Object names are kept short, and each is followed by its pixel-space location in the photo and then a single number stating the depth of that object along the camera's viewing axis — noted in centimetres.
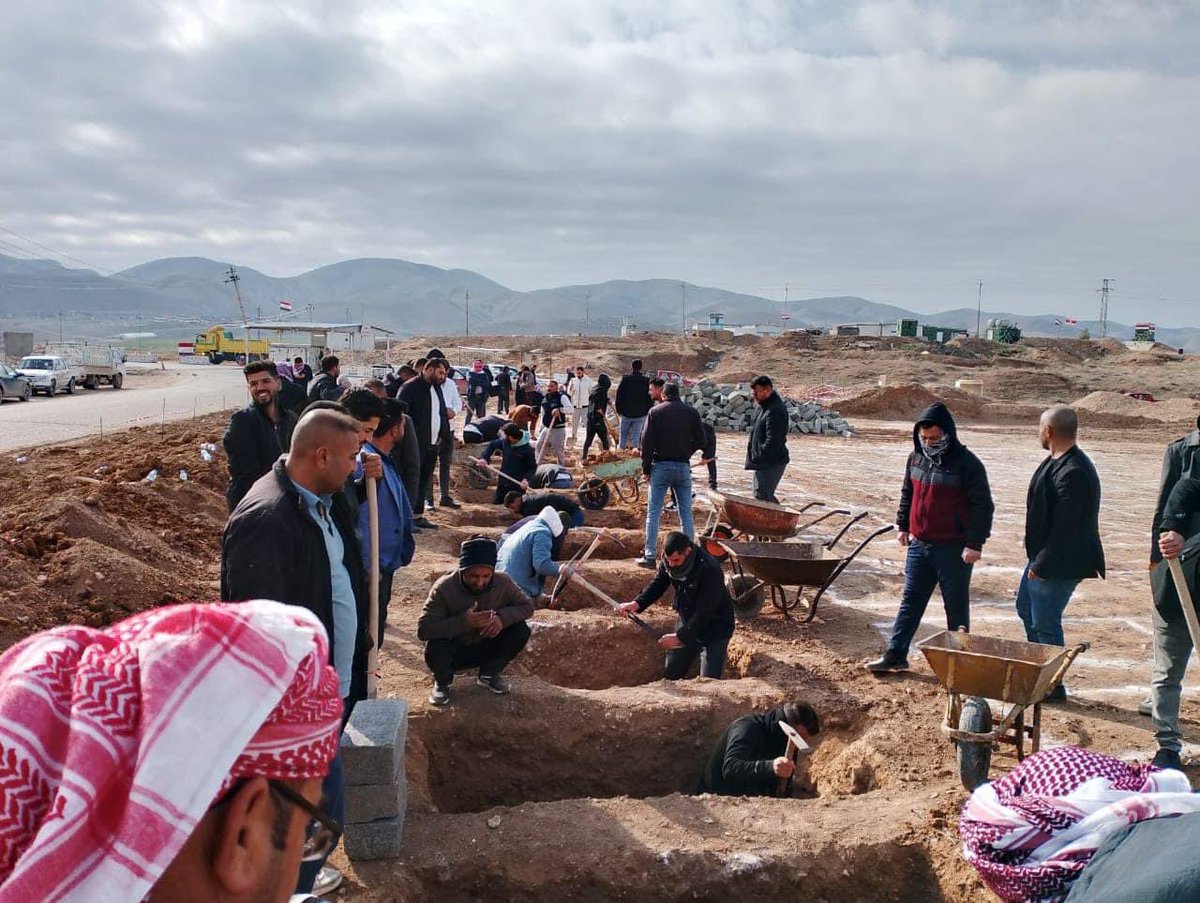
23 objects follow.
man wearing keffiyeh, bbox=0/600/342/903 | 96
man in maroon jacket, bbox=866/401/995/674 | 577
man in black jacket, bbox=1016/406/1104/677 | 539
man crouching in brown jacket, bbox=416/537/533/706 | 524
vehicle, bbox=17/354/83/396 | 2856
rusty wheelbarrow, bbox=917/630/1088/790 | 451
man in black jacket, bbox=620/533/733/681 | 609
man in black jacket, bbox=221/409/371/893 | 306
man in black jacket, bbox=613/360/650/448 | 1338
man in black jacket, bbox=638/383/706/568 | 817
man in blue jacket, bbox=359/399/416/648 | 510
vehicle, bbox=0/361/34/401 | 2591
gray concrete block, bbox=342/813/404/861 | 381
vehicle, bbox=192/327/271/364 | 6375
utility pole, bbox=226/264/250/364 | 7094
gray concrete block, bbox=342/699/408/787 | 373
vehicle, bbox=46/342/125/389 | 3388
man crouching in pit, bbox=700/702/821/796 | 475
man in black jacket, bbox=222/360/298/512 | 591
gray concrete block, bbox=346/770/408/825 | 375
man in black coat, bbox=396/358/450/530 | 957
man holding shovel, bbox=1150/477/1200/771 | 468
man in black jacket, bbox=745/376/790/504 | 891
